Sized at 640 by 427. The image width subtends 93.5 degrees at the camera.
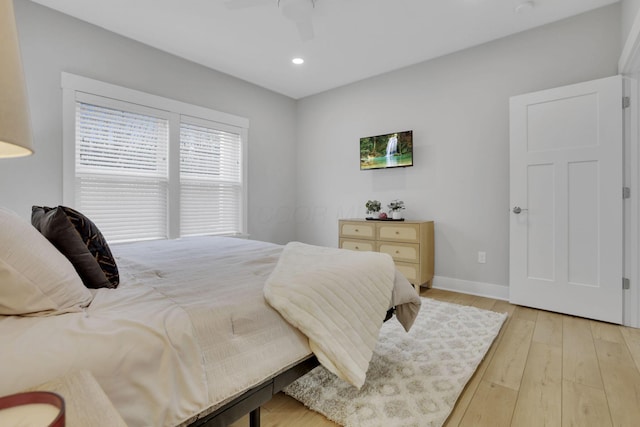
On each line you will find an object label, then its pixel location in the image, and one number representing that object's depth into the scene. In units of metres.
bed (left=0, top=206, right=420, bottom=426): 0.77
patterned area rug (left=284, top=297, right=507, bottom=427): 1.41
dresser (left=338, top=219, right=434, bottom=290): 3.28
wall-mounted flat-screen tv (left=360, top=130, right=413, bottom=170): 3.69
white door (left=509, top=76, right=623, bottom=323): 2.50
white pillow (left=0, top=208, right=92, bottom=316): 0.87
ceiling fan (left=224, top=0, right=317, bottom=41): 2.37
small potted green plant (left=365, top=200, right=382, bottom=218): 3.83
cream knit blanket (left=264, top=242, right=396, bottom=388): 1.20
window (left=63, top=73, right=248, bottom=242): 2.84
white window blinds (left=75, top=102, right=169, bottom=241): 2.87
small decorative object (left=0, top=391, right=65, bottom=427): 0.43
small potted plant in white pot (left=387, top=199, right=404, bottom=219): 3.63
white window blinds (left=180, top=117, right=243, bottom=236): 3.61
